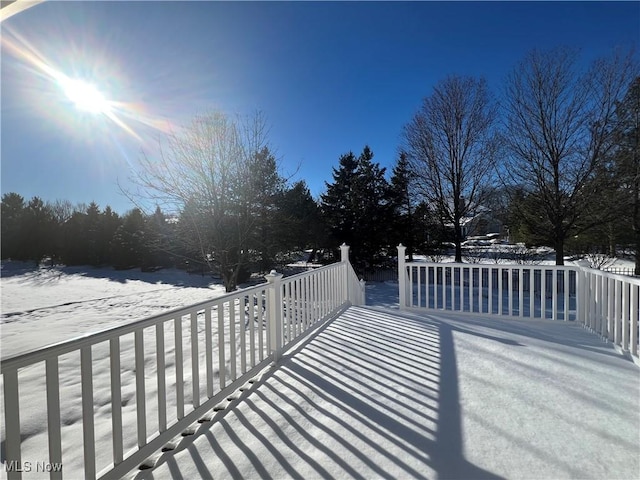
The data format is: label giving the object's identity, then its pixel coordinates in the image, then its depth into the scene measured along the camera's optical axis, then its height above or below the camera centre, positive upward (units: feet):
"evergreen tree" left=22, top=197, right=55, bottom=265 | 63.98 +1.66
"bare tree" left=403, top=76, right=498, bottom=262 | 33.71 +9.99
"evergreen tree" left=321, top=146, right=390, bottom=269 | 48.62 +3.84
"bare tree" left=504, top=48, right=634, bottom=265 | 27.27 +9.33
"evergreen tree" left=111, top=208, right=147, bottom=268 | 61.52 -1.72
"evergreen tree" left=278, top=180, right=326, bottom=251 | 39.96 +1.99
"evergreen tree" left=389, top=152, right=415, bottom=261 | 47.91 +3.25
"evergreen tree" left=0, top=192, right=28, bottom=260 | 62.49 +2.69
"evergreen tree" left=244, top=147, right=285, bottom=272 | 27.25 +3.20
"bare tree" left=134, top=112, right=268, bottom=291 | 24.08 +4.63
